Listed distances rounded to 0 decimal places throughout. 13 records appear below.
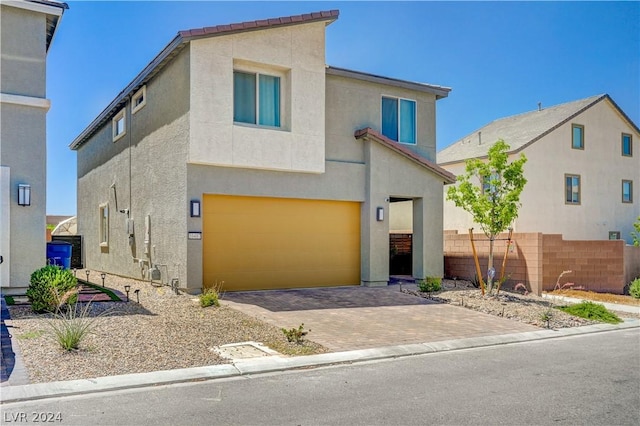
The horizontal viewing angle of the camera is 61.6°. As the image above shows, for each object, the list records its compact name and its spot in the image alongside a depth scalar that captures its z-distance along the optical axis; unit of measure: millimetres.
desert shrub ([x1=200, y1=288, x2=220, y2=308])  11830
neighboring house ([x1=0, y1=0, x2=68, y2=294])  11453
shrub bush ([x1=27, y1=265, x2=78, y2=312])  10242
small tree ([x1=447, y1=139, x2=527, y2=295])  14430
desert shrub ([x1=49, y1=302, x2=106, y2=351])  7863
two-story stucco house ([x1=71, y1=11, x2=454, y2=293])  13633
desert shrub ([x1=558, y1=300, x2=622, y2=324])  12961
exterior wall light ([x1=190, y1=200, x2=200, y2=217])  13438
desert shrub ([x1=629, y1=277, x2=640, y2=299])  17969
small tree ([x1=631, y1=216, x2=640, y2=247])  23547
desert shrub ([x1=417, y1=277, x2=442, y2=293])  15258
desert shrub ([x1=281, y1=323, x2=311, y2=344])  9172
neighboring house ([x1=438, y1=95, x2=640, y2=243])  25547
